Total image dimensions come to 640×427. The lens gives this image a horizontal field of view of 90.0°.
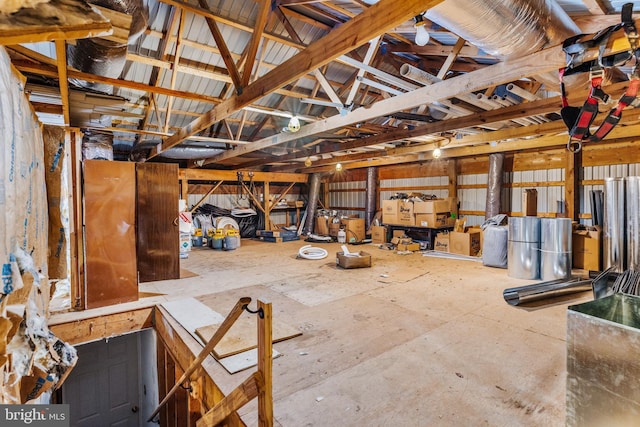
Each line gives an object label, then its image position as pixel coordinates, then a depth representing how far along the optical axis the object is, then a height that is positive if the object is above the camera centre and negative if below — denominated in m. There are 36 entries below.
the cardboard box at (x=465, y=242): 5.84 -0.67
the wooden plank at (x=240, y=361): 2.11 -1.04
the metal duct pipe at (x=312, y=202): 9.38 +0.18
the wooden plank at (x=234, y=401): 1.45 -0.96
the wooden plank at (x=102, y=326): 3.02 -1.15
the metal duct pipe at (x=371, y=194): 8.48 +0.36
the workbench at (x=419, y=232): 6.77 -0.56
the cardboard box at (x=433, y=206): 6.52 +0.01
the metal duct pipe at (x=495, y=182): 6.03 +0.46
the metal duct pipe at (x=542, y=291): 3.33 -0.92
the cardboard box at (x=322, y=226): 8.76 -0.50
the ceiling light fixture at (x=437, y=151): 5.68 +1.00
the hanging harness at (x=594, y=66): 1.55 +0.77
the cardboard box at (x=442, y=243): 6.43 -0.73
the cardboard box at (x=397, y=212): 6.91 -0.11
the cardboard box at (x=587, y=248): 4.37 -0.61
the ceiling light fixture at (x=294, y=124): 4.00 +1.07
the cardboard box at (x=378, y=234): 7.53 -0.63
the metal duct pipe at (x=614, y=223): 4.02 -0.24
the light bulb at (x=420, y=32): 1.94 +1.10
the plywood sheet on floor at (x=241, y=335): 2.32 -1.01
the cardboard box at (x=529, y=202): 5.21 +0.06
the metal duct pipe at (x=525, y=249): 4.30 -0.59
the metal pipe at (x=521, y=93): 3.02 +1.10
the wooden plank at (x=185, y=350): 2.01 -1.14
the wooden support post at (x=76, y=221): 3.24 -0.10
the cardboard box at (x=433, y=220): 6.52 -0.28
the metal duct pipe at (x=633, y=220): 3.87 -0.19
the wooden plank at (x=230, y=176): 7.98 +0.91
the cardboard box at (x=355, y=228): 8.02 -0.52
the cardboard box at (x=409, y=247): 6.55 -0.82
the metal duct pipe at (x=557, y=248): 4.10 -0.55
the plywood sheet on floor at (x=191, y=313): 2.87 -1.01
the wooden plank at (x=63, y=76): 1.74 +0.87
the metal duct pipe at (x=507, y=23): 1.47 +0.91
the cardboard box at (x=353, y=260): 5.05 -0.84
